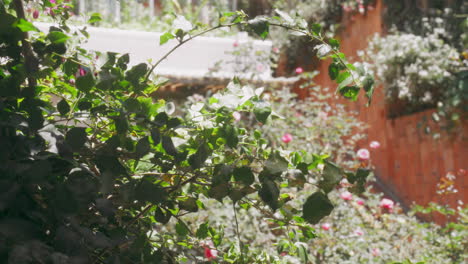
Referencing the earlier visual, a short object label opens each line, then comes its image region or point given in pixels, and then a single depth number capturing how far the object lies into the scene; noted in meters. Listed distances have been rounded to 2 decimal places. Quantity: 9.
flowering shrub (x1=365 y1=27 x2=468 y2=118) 5.65
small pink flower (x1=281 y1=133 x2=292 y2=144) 4.82
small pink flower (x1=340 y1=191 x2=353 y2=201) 4.37
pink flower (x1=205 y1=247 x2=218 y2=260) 2.66
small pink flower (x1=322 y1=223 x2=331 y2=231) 4.07
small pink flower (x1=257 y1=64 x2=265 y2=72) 6.29
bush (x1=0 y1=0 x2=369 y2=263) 0.84
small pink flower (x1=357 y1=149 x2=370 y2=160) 5.35
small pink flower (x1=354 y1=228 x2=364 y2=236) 4.16
